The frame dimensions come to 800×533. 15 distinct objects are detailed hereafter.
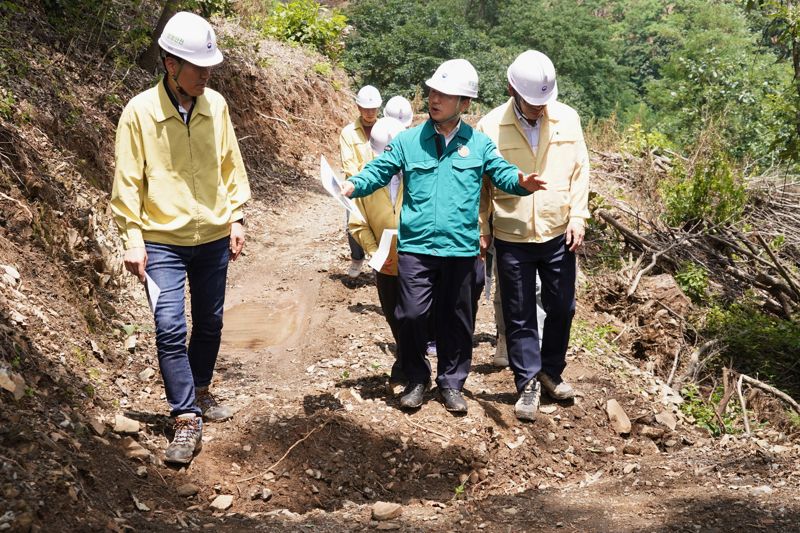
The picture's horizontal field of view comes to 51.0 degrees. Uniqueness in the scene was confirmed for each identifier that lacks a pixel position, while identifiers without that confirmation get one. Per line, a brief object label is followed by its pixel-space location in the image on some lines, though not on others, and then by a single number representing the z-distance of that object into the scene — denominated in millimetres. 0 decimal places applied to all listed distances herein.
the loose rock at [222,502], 4156
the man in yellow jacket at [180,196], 4238
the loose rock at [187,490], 4211
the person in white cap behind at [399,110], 7410
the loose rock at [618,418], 5590
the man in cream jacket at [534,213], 5047
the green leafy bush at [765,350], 7875
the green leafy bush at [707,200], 9766
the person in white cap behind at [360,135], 7655
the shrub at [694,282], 9086
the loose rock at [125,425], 4508
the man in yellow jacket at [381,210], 5613
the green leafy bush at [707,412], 6465
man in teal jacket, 4773
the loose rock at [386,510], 4012
